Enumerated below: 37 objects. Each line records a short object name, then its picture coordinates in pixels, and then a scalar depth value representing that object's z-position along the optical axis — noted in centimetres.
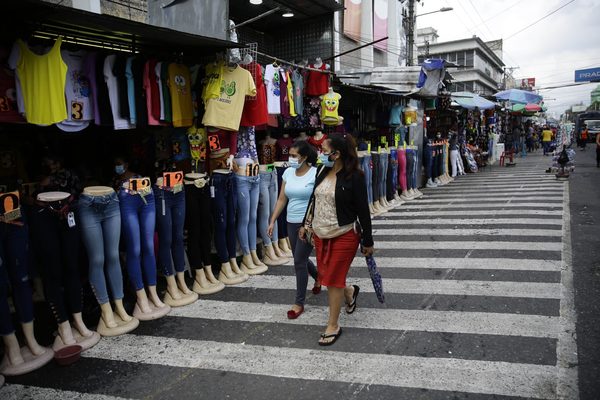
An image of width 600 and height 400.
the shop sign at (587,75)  4634
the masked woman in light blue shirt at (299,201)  460
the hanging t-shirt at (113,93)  518
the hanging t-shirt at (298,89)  855
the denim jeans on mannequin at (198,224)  543
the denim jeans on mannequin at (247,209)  612
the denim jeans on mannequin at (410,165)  1260
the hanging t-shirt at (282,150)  859
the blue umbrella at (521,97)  2027
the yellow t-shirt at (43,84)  441
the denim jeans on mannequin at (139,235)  468
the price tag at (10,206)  369
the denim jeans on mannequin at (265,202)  662
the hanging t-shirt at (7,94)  436
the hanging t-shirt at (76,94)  490
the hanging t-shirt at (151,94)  557
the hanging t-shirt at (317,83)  898
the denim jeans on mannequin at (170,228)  502
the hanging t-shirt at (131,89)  537
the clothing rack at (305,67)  814
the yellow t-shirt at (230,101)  618
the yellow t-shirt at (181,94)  591
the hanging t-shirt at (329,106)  922
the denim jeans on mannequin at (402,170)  1221
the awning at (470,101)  1727
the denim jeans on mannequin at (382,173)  1085
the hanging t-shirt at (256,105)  696
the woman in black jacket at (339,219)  393
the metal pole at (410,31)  1964
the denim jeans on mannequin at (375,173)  1053
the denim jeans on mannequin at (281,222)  711
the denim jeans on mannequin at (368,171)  984
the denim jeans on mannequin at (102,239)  430
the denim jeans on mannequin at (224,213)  579
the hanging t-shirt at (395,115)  1315
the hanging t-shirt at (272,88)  761
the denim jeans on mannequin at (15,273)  375
